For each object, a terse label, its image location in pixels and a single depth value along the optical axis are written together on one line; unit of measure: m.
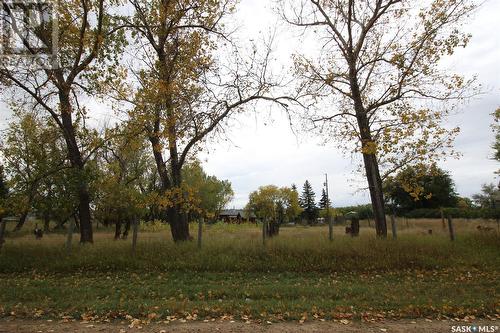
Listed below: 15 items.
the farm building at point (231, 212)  109.41
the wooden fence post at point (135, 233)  15.52
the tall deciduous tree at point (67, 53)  15.30
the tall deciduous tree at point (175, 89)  15.99
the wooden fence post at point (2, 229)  15.59
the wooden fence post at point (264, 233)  15.32
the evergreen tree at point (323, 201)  105.00
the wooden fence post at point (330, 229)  15.99
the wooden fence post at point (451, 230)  16.48
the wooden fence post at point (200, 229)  15.62
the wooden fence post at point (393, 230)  16.16
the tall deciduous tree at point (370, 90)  16.08
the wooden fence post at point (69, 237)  15.60
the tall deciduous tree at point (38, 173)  15.46
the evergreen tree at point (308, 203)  97.72
